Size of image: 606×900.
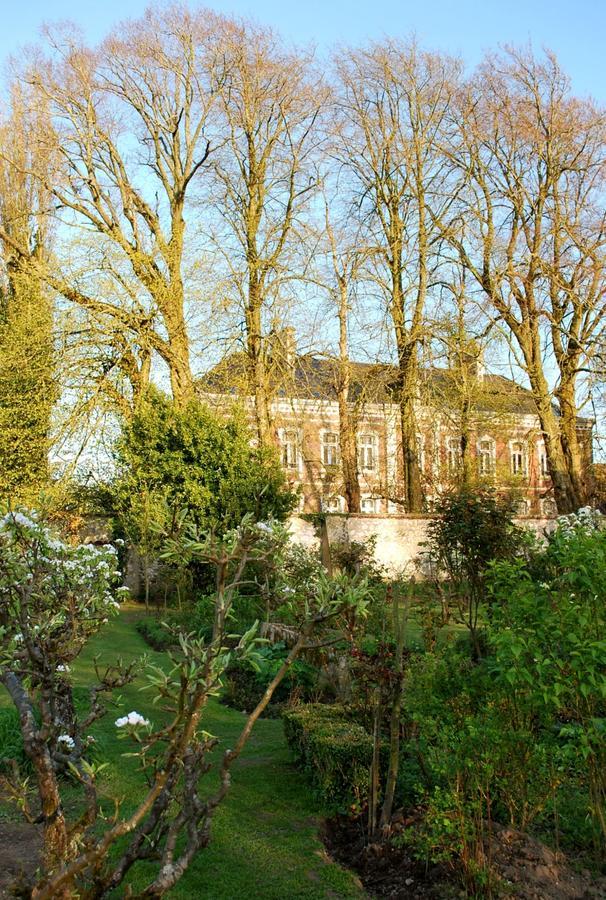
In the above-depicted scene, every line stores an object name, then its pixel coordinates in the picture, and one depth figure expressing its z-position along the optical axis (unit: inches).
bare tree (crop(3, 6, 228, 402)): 804.0
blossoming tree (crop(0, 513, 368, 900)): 120.6
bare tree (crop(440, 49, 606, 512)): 834.2
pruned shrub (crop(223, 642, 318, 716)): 325.4
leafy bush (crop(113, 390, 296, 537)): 743.1
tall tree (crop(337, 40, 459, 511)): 882.1
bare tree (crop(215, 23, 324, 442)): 837.2
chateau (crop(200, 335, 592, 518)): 845.2
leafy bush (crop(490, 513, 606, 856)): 155.5
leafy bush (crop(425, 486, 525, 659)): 439.8
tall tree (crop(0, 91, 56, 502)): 768.3
